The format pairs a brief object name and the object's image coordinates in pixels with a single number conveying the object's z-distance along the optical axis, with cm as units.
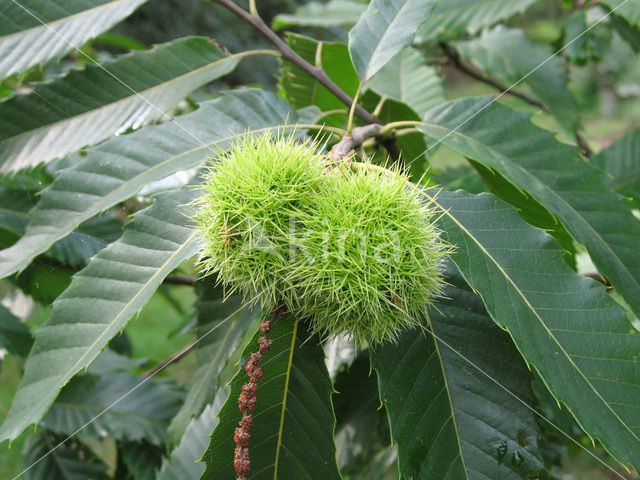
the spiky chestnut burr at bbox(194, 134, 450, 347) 29
